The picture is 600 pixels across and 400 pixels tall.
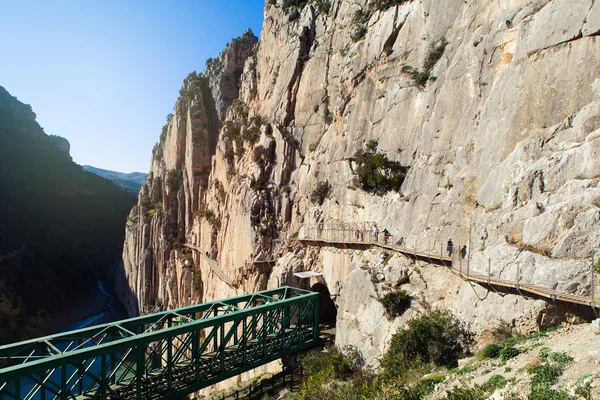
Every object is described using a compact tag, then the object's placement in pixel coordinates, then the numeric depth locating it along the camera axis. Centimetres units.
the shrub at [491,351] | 1206
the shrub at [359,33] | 3591
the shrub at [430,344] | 1470
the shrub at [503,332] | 1317
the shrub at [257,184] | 3950
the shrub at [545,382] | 787
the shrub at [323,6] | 4216
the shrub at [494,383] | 945
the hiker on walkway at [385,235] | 2392
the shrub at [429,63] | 2761
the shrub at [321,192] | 3344
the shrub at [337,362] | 1837
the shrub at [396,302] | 1905
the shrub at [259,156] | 4100
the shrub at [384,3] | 3350
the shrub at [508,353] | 1123
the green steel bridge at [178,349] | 1533
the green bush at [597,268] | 1139
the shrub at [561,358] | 942
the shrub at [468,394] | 899
